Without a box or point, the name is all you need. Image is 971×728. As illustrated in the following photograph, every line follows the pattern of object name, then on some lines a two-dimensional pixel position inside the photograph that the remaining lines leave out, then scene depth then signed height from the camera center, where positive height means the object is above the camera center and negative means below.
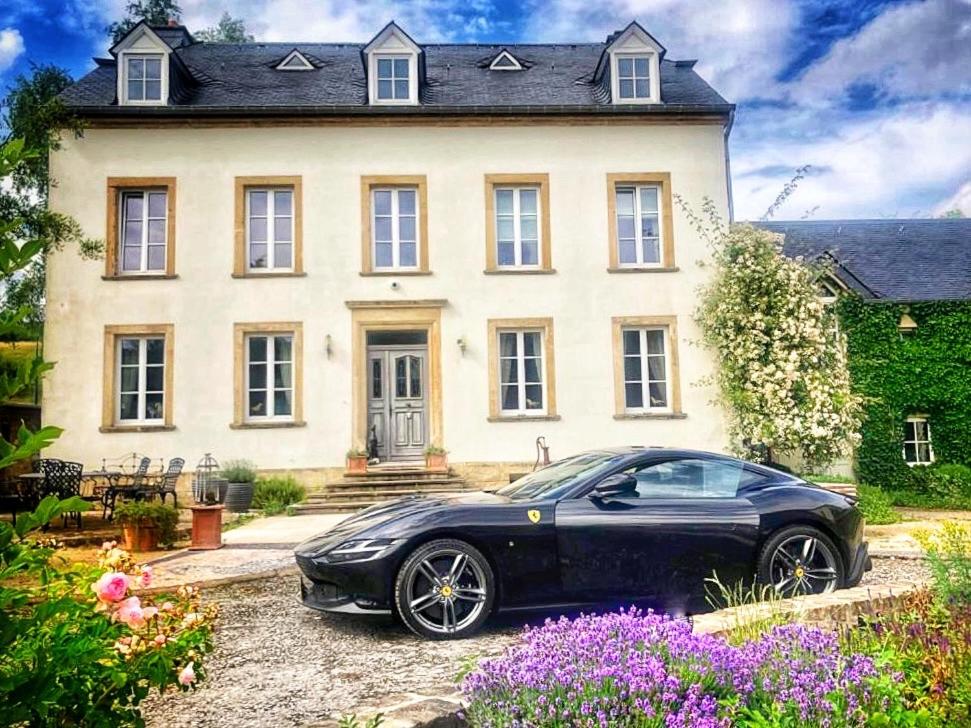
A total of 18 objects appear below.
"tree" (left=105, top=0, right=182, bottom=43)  23.17 +13.57
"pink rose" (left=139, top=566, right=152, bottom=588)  2.72 -0.51
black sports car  5.18 -0.84
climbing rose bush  13.85 +1.36
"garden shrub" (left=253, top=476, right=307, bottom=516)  14.33 -1.09
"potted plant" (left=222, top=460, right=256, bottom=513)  14.16 -0.95
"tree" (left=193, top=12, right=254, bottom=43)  27.92 +15.37
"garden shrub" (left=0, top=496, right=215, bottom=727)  1.97 -0.65
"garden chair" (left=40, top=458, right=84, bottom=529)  11.34 -0.54
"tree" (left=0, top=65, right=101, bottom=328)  12.69 +5.54
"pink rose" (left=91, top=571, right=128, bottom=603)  2.38 -0.47
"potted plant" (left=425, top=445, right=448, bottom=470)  14.85 -0.51
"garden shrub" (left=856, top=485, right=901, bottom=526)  12.17 -1.48
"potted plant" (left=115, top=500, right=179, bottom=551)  9.50 -1.08
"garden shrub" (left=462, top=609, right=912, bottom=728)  2.45 -0.90
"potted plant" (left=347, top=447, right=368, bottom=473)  14.73 -0.53
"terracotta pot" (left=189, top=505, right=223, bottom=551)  9.41 -1.12
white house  15.19 +3.42
